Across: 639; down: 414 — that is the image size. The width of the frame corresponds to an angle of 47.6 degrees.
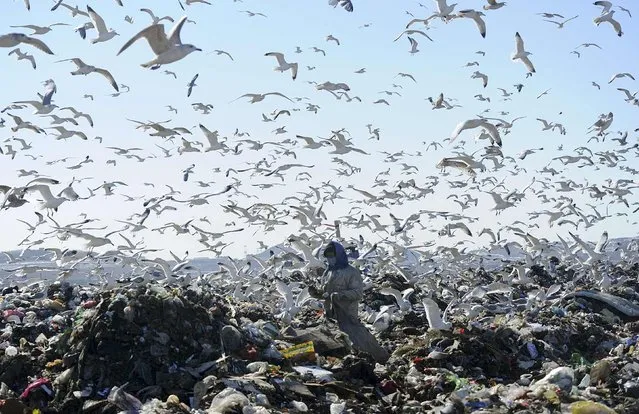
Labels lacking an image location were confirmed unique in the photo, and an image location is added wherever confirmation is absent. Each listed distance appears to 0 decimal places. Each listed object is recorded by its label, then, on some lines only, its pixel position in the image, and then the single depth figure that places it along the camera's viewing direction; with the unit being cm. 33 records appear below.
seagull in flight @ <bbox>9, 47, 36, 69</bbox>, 1363
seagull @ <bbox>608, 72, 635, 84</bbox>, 1630
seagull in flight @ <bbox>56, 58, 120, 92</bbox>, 1152
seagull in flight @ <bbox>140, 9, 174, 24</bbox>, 1142
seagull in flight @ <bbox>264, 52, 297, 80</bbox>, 1360
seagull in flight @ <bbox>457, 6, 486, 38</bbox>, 1166
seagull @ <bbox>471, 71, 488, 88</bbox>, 1709
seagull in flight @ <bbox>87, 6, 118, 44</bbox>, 1126
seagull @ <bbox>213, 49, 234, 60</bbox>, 1353
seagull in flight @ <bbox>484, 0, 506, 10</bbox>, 1045
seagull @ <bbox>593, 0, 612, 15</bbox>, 1317
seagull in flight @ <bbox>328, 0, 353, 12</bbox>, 1100
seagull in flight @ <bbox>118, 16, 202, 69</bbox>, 760
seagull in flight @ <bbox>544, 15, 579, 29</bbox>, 1361
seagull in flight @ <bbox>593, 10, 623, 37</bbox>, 1339
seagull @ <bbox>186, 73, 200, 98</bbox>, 1247
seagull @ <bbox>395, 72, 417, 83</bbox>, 1701
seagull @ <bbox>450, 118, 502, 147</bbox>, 990
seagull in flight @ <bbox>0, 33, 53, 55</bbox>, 993
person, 851
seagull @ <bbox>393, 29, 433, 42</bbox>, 1350
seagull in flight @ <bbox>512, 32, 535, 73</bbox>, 1303
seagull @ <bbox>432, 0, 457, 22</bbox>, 1130
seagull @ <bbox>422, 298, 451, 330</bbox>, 886
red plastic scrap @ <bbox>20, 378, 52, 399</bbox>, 617
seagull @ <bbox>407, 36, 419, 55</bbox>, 1524
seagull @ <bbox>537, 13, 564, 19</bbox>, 1378
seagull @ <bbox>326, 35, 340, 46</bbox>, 1602
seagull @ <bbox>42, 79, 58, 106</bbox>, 1161
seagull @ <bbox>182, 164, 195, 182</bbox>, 1605
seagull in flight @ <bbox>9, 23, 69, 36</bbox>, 1132
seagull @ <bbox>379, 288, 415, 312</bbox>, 1088
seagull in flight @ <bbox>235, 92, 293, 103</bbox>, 1255
